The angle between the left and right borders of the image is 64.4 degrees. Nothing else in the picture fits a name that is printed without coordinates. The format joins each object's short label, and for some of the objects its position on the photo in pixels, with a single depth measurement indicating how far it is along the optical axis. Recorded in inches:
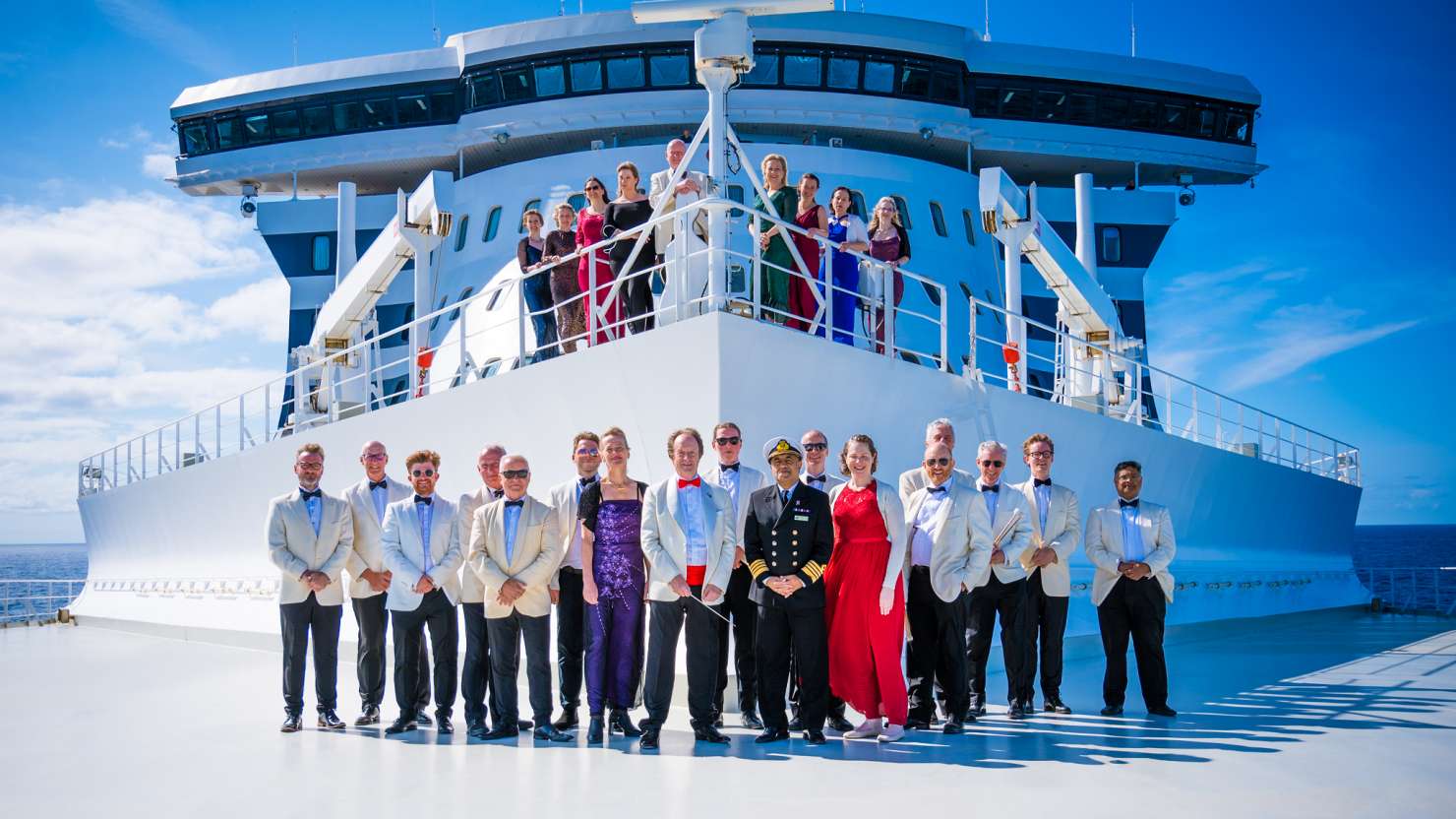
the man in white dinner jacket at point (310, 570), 260.4
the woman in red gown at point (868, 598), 237.6
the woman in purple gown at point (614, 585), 241.0
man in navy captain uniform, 230.2
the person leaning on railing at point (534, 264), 405.7
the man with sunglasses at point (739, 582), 247.3
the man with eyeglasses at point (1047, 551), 284.8
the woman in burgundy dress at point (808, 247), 344.2
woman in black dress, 346.9
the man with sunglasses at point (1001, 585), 271.0
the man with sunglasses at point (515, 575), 243.4
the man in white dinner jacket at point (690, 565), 234.1
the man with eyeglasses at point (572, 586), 247.9
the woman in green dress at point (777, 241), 338.0
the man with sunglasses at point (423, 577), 252.7
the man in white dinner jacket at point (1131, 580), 272.1
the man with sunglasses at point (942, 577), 251.6
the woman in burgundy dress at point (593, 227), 356.5
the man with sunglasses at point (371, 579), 263.7
